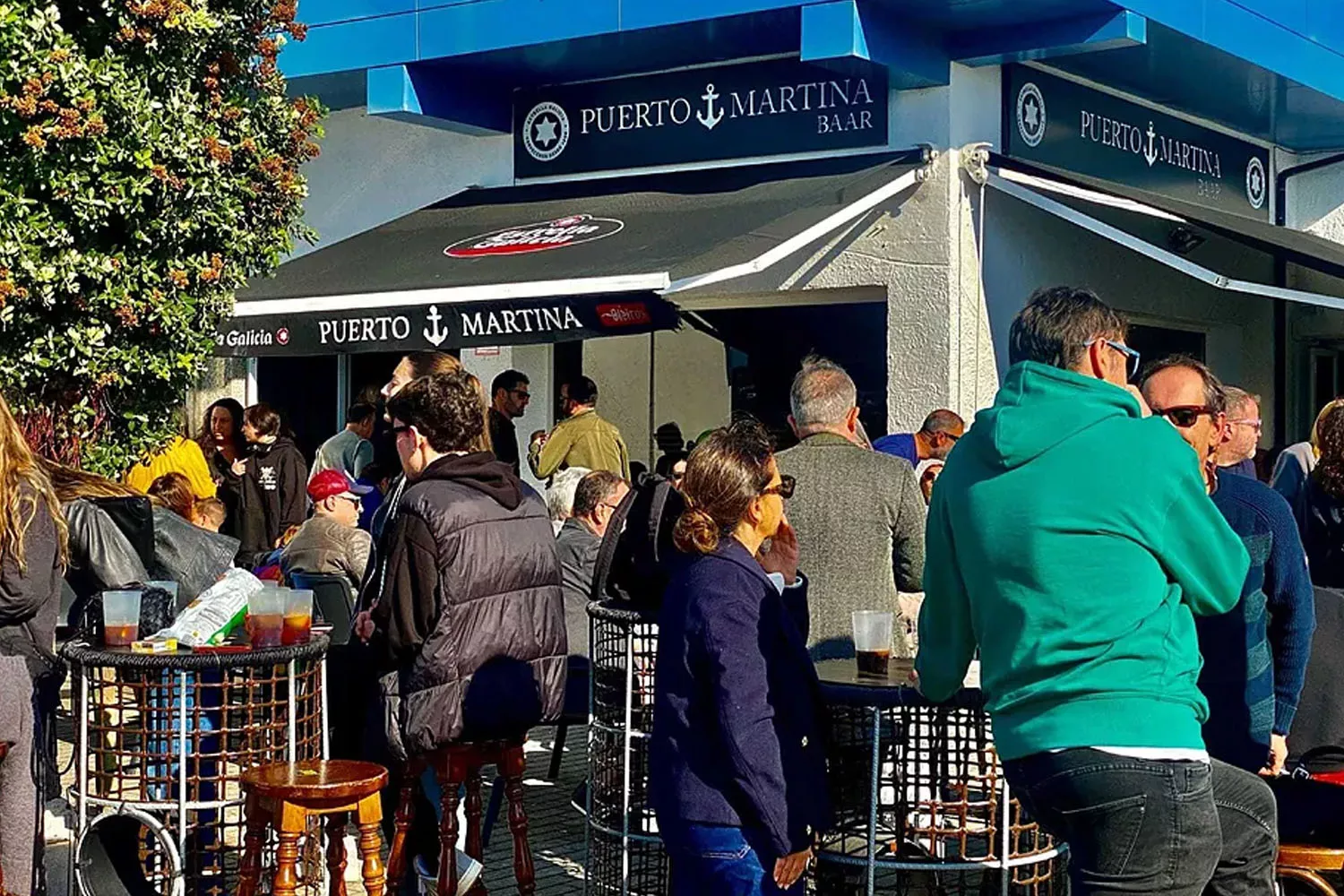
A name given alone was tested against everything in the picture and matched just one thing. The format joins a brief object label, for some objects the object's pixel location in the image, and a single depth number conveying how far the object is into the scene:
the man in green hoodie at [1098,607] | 3.42
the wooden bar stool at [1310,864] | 4.62
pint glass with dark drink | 4.88
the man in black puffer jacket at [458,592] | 5.16
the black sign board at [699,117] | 10.73
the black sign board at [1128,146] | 11.12
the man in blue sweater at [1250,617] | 4.50
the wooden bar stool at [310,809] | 4.74
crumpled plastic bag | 5.25
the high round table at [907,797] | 4.57
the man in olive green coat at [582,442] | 10.56
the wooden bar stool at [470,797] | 5.28
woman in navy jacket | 4.05
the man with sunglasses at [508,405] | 10.58
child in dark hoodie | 11.21
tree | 6.84
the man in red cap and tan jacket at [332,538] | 7.67
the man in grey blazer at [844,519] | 6.12
